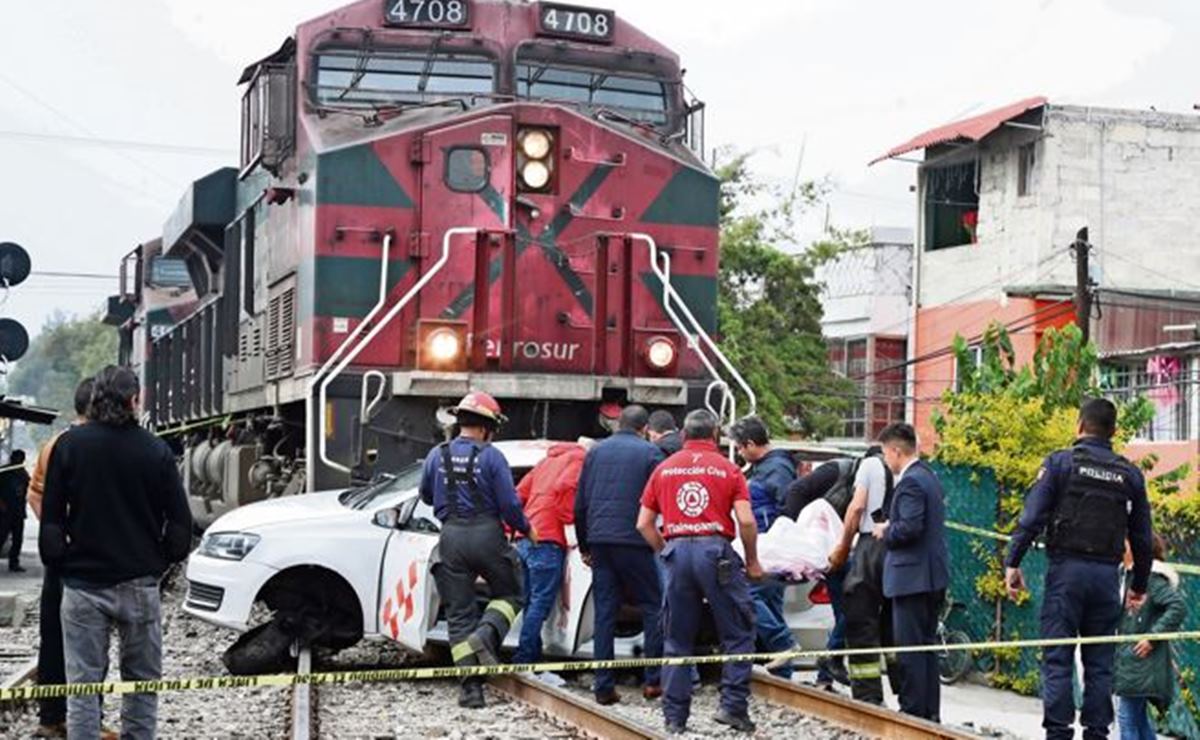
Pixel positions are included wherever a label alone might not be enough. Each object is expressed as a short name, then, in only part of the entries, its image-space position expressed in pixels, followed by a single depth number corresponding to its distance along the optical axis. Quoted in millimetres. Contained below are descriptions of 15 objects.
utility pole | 25875
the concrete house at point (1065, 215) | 34031
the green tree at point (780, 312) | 38562
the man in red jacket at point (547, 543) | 10953
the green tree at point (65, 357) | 108250
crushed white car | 11266
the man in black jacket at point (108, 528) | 7438
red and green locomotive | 13414
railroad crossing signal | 19625
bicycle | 13367
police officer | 8789
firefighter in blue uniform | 10211
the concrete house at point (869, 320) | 44156
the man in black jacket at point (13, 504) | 20719
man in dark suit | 9453
